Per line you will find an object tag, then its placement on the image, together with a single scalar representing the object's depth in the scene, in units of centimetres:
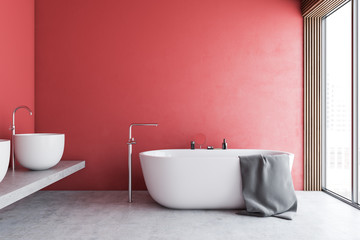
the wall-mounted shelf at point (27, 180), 219
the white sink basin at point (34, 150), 297
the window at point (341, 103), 328
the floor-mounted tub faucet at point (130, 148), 353
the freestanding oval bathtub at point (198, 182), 299
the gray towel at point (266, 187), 291
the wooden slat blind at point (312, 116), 401
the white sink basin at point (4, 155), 215
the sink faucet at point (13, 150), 317
